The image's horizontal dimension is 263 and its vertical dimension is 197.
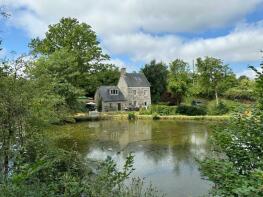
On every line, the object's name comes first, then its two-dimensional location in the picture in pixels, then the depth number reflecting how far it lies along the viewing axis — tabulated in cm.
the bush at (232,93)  3239
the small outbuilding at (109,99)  3480
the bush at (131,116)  2918
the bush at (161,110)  3025
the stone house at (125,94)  3508
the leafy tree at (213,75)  3275
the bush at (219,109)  2849
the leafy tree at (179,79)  3570
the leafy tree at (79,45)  3301
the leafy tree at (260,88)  332
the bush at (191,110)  2922
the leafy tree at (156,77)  3967
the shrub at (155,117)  2857
